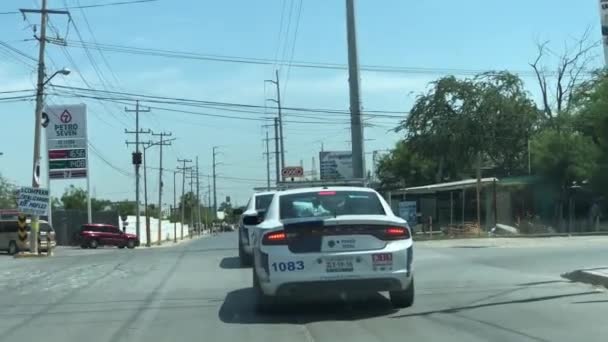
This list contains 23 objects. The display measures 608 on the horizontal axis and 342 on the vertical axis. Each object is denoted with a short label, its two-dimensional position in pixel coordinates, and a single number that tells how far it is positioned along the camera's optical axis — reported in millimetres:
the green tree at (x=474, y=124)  56625
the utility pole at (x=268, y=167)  97006
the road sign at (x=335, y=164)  59688
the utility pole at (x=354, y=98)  34469
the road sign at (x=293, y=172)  53969
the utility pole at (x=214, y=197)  148000
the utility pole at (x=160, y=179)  82938
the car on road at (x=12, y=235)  41750
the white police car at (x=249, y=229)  19166
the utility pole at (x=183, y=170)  119494
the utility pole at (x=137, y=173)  71062
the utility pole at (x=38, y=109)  35625
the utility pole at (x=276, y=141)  84588
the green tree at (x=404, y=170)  69312
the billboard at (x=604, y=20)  12250
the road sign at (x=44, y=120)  39412
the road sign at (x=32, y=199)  34906
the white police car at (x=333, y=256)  10414
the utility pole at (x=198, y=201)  135662
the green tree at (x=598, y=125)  34594
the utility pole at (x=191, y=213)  126281
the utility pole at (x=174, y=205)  116388
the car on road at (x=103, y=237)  57906
